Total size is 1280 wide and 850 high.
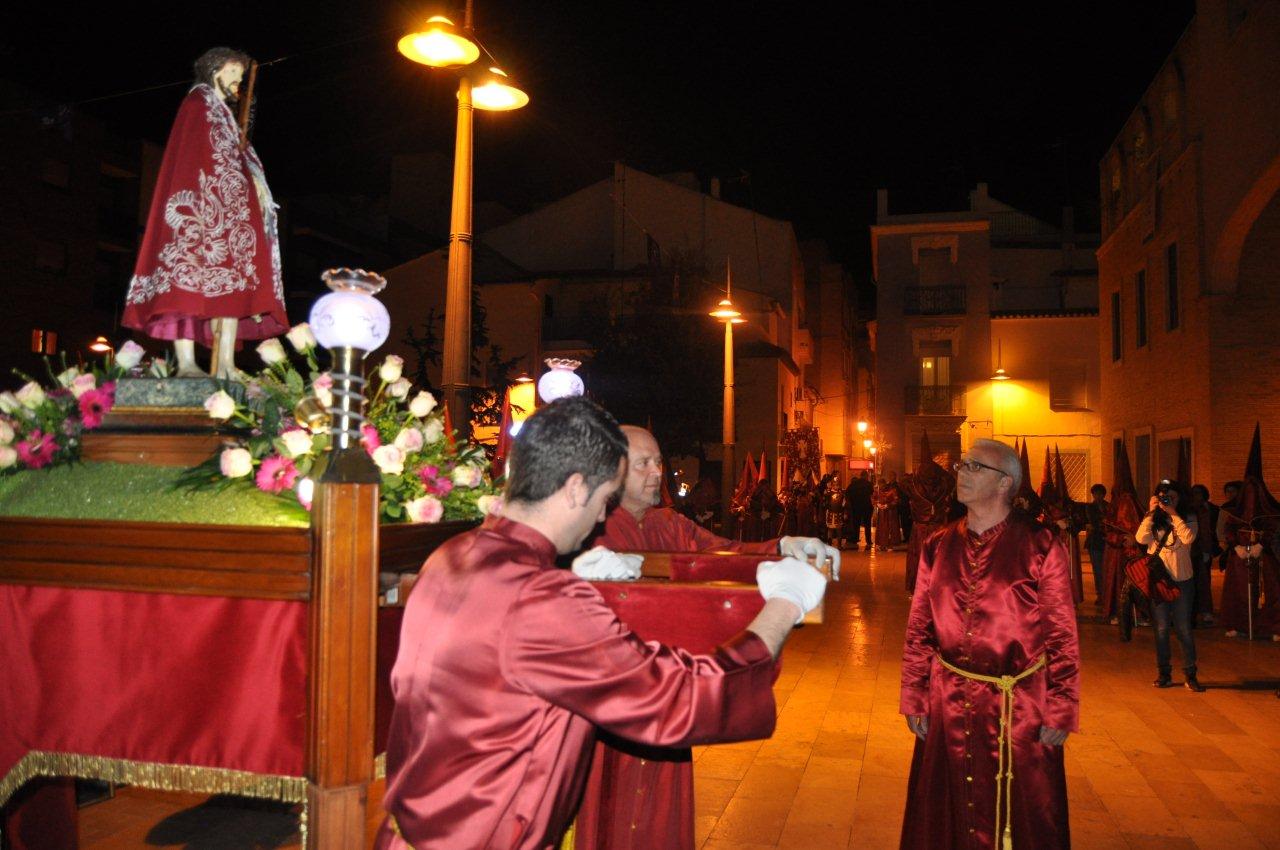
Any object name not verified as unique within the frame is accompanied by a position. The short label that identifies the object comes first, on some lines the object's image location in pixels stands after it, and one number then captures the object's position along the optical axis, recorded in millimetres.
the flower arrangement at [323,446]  3098
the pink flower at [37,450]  3551
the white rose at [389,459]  3143
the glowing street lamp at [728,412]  19078
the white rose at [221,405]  3199
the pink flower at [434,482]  3574
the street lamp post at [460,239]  6480
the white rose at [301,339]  3633
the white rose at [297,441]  3055
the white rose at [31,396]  3670
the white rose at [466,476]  3777
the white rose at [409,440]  3367
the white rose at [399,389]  3770
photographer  8852
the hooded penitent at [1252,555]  11438
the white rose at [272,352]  3494
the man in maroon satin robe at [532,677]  1996
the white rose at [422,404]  3713
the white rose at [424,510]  3314
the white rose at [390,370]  3607
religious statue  3623
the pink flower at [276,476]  3072
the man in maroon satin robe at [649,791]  3080
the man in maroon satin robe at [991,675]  3988
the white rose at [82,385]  3642
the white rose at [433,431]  3750
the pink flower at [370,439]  3303
